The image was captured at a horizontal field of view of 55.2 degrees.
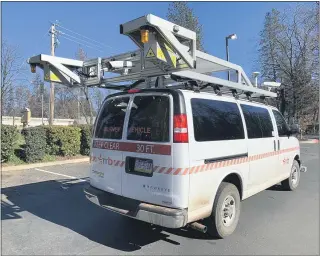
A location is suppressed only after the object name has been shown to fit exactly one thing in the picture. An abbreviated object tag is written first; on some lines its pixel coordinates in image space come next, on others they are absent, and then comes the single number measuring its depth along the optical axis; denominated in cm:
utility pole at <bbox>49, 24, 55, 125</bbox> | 2217
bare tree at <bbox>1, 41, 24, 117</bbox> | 3084
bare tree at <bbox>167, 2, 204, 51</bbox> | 2902
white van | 382
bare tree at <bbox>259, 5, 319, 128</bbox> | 2992
